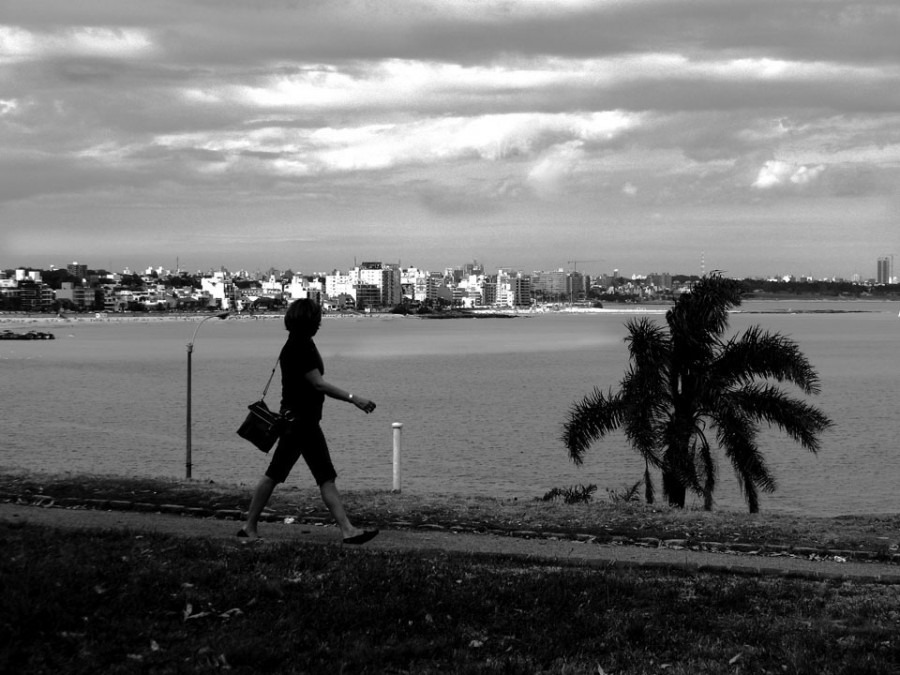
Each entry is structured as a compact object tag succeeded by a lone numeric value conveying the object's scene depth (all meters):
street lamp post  21.19
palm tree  18.61
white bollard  16.75
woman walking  9.32
